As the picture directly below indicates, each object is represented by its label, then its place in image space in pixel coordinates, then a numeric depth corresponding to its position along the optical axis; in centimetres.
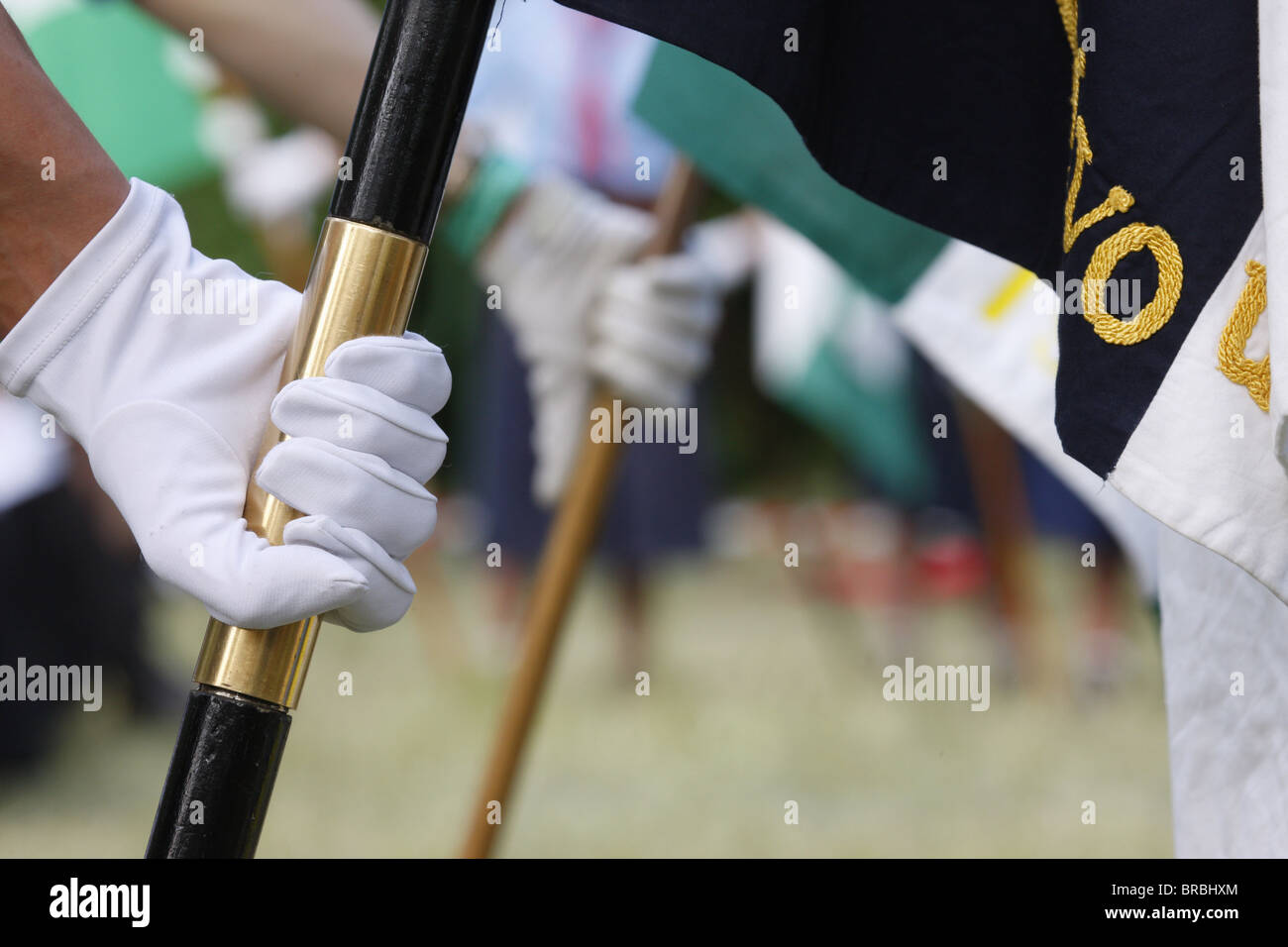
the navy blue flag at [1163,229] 143
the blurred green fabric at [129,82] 383
